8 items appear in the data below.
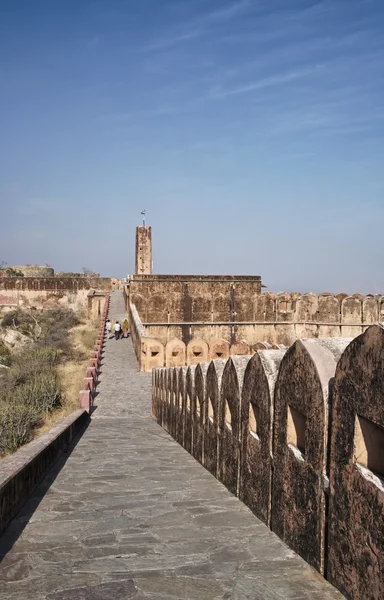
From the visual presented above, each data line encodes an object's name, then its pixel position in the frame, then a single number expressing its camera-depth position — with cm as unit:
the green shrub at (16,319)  3881
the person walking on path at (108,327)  2880
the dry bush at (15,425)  1202
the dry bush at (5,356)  2462
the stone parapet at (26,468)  429
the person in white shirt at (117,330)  2659
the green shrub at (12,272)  5020
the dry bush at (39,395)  1491
